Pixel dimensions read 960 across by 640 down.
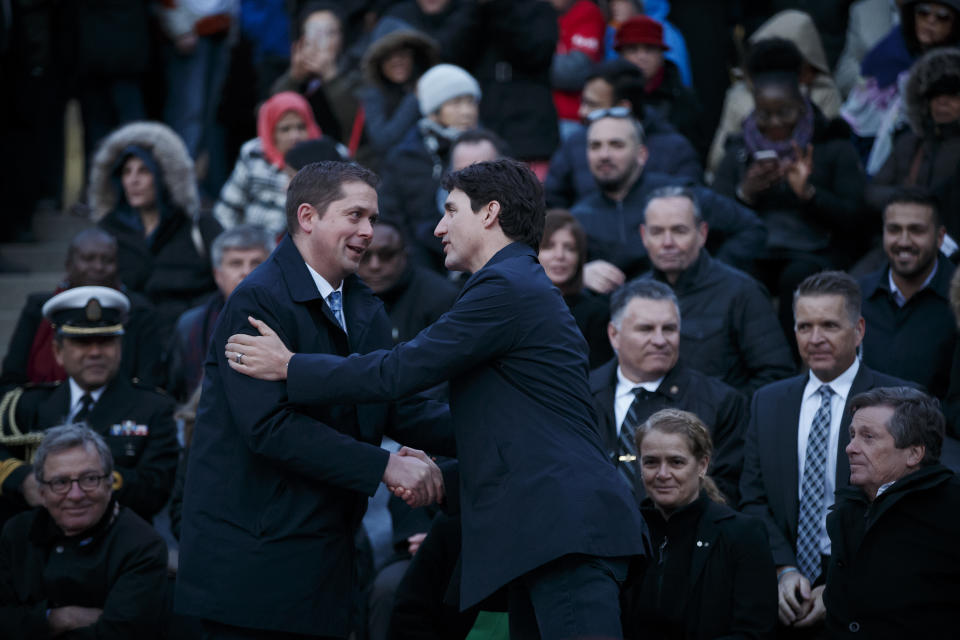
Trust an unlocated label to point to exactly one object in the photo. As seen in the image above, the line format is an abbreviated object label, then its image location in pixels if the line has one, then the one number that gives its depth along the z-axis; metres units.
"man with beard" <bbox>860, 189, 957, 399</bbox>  14.22
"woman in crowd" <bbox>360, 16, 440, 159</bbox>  20.56
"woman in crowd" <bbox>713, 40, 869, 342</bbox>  16.95
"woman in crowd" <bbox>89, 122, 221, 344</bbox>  18.62
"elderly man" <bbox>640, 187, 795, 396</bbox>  14.63
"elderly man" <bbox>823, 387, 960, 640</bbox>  10.91
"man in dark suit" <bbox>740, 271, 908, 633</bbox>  12.44
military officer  14.16
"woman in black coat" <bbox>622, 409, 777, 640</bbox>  11.16
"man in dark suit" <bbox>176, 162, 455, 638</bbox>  8.94
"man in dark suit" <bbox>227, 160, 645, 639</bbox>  8.45
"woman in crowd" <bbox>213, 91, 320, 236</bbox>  19.53
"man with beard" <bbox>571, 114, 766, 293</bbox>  16.53
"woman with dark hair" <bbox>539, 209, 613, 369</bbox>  15.27
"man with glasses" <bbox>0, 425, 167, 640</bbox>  12.55
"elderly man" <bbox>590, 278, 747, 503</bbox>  13.18
